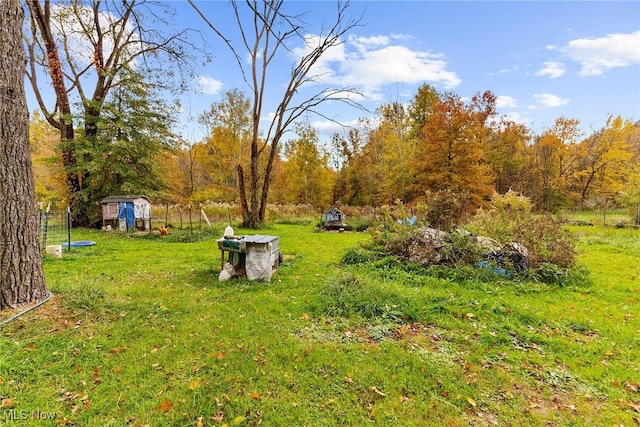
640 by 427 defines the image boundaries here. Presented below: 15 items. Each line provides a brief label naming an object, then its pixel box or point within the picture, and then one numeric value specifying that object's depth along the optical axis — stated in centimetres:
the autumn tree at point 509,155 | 2264
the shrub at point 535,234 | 567
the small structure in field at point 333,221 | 1265
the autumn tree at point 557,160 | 2238
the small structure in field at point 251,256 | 506
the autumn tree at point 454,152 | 1431
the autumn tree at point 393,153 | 1808
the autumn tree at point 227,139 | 2306
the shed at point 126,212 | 1116
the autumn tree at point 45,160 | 1277
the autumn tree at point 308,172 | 2309
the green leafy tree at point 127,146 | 1227
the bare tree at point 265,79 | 1209
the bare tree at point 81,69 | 1162
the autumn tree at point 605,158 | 2161
